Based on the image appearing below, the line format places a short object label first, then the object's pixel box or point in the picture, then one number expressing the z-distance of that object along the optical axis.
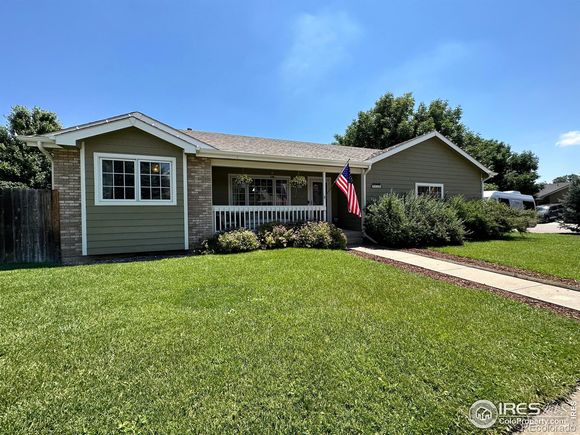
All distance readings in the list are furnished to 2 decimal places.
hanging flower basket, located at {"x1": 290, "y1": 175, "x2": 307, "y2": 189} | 12.70
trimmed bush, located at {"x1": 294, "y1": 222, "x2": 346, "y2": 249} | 9.70
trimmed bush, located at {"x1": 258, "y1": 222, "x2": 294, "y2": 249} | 9.38
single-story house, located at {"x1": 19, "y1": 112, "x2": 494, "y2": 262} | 7.82
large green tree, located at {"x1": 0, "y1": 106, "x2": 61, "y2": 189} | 16.36
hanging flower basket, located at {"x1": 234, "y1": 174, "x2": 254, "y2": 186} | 11.72
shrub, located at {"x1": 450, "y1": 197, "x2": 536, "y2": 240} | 12.38
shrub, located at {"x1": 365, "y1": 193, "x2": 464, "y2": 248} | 10.50
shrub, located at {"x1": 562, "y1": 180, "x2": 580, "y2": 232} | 16.53
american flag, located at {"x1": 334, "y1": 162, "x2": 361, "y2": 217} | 9.19
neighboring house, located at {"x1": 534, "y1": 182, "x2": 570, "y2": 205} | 37.31
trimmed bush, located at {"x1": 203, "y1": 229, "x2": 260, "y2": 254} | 8.74
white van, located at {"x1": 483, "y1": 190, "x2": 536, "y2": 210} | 21.55
